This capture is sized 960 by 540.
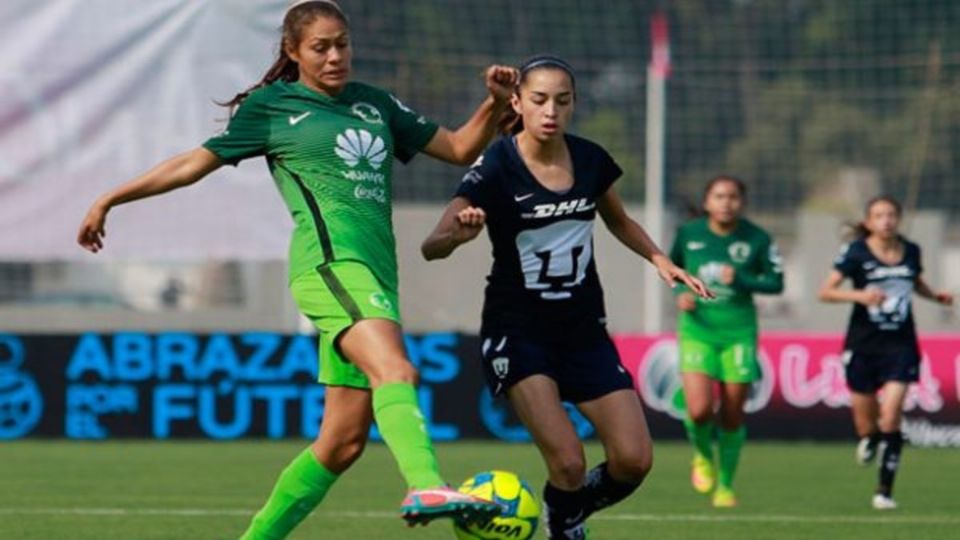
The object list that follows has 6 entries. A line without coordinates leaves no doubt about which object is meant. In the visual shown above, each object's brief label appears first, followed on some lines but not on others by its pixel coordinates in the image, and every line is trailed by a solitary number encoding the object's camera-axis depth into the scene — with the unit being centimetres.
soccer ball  1570
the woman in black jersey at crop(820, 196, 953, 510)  2997
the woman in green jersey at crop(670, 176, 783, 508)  2887
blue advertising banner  3975
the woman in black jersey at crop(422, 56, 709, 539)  1780
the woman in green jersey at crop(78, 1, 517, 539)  1634
